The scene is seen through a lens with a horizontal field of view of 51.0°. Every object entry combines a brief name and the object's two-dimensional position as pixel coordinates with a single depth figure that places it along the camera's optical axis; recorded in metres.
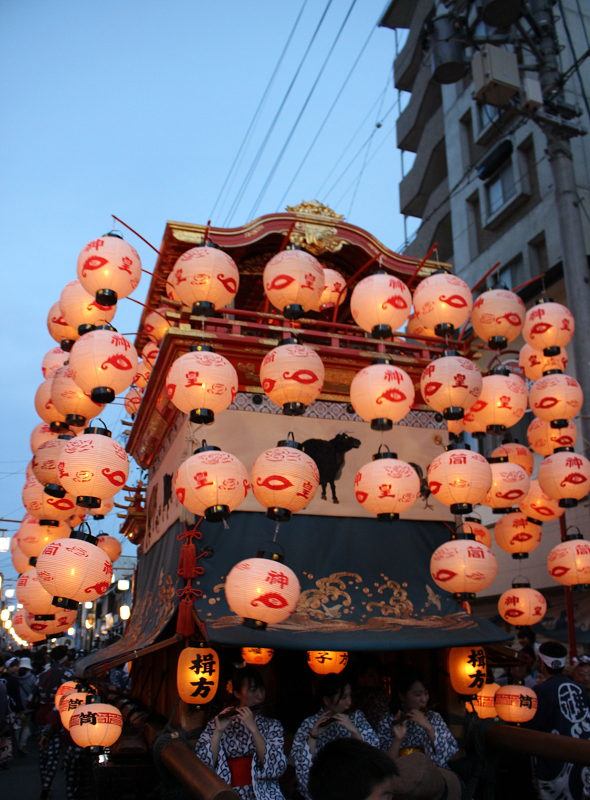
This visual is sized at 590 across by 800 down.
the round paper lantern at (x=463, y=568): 6.45
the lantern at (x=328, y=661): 6.88
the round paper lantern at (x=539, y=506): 8.57
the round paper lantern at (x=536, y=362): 8.58
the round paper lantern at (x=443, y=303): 7.41
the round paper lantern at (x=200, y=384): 6.39
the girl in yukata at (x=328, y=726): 5.20
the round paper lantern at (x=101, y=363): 6.75
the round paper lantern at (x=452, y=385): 6.89
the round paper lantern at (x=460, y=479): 6.64
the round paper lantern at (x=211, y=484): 5.98
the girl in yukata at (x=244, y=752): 5.11
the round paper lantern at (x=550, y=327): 8.39
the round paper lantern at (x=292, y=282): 7.00
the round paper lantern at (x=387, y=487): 6.36
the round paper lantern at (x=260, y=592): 5.57
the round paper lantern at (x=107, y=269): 7.05
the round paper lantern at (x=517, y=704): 6.72
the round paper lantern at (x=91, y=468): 6.32
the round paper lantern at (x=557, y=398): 8.23
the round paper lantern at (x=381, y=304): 7.00
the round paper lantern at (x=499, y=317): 7.96
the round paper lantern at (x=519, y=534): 8.66
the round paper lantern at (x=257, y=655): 7.12
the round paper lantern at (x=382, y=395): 6.58
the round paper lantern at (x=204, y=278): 6.93
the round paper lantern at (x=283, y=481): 6.00
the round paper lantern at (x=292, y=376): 6.48
